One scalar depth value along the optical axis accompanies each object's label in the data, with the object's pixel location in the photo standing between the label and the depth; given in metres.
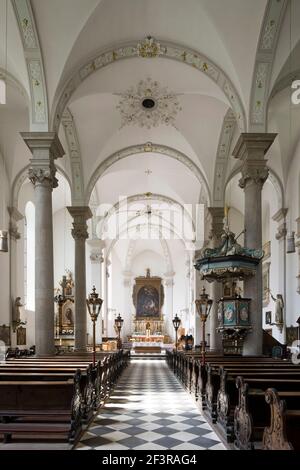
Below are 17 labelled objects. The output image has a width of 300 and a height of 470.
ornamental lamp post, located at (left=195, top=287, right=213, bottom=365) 13.05
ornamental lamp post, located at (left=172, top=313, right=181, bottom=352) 21.72
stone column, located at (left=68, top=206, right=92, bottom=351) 18.72
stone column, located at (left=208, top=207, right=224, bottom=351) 18.69
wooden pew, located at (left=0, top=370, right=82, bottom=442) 6.80
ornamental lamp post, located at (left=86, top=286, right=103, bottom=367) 12.92
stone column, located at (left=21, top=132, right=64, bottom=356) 12.18
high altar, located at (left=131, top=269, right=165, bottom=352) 38.25
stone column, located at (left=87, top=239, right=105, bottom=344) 26.86
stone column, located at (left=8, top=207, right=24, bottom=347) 20.30
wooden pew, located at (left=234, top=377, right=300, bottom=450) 5.61
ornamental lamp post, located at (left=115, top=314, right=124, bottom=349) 26.25
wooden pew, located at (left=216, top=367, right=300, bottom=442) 6.59
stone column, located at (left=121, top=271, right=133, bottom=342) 38.47
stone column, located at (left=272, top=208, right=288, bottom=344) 19.27
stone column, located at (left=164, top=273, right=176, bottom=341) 37.88
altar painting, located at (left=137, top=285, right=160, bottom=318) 39.06
